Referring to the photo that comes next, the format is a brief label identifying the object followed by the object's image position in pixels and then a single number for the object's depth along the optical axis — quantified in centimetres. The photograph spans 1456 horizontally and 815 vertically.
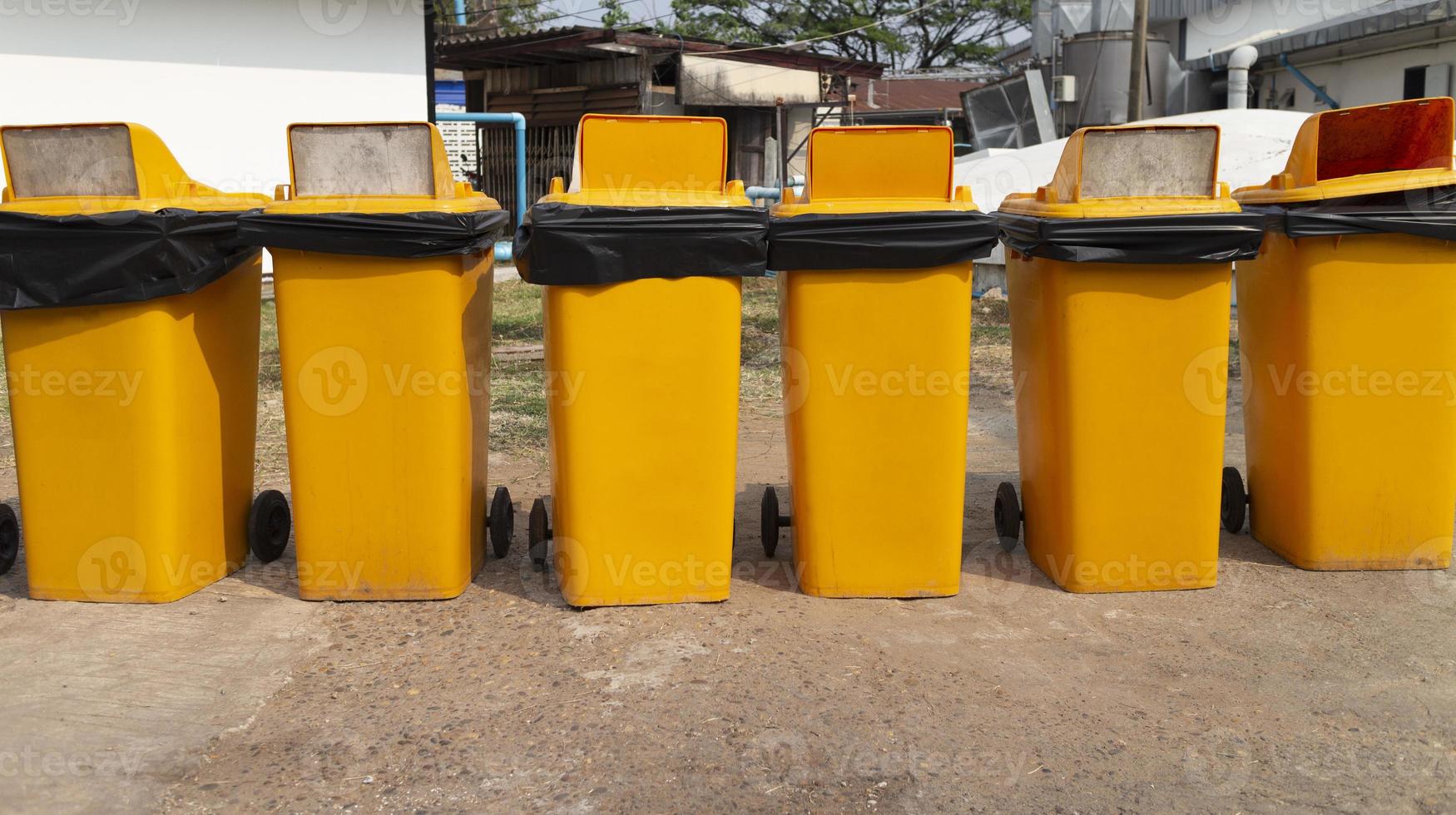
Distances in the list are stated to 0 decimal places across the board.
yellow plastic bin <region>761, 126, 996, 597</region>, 401
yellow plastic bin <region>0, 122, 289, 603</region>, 395
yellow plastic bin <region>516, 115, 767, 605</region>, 392
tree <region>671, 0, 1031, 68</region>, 3450
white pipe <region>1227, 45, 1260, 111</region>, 1769
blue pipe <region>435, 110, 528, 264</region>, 1544
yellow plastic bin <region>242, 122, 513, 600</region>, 395
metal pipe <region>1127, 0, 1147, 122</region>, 1542
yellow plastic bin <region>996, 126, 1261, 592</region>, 407
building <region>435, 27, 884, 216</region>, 1775
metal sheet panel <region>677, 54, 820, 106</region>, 1802
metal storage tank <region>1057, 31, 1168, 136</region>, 1992
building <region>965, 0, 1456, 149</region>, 1577
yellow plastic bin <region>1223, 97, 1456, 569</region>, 427
